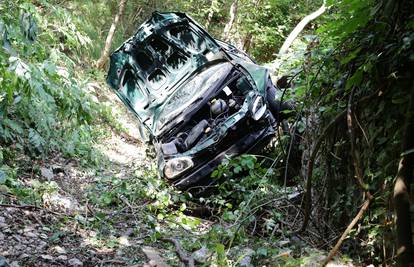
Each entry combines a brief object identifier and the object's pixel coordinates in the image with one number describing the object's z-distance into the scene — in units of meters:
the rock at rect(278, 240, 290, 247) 3.22
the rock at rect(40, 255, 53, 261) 3.30
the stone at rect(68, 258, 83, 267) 3.33
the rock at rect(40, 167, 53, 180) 5.08
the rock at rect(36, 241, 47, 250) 3.45
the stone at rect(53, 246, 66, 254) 3.47
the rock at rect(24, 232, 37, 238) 3.58
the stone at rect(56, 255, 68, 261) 3.36
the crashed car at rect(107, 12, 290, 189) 5.70
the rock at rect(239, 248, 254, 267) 3.08
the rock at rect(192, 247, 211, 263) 3.30
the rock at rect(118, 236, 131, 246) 3.94
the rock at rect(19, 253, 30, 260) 3.20
